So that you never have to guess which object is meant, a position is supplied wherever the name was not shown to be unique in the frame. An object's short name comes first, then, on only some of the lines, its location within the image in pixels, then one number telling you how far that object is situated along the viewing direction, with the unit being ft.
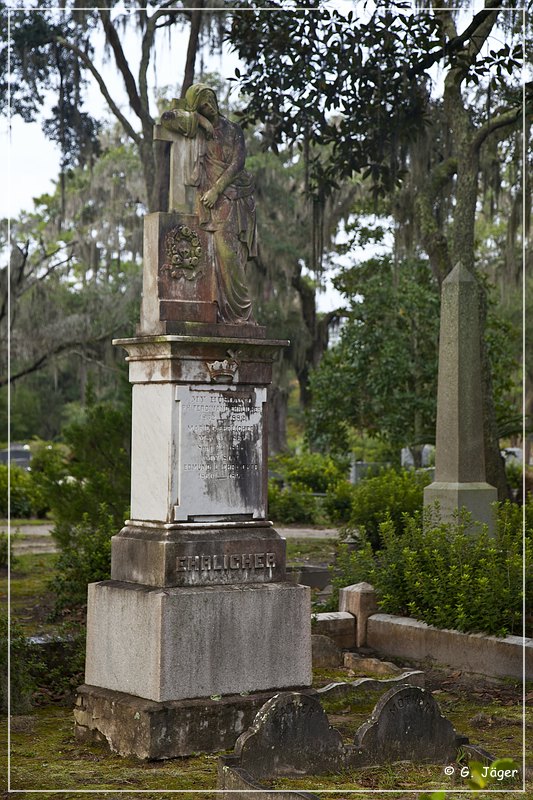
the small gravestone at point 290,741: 19.79
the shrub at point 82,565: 36.96
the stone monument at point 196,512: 23.13
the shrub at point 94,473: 42.86
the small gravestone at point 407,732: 21.12
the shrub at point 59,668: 28.04
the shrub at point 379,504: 45.09
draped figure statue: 25.27
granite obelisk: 38.81
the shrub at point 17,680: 26.00
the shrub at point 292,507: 72.13
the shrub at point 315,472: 83.76
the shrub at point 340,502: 69.21
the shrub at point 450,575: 30.42
